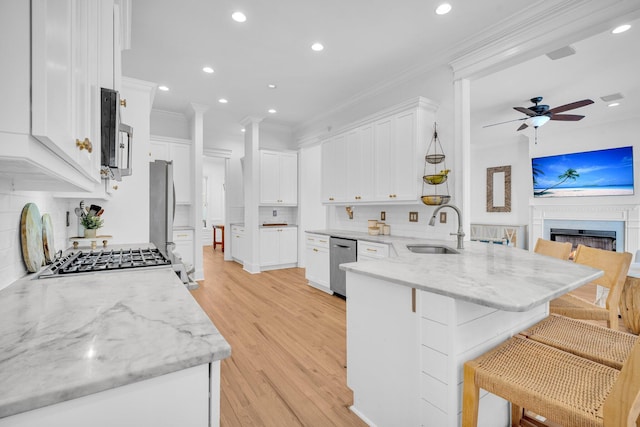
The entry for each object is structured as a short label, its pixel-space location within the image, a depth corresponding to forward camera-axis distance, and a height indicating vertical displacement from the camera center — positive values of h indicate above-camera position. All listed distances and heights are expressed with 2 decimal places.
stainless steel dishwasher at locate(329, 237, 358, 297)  3.79 -0.56
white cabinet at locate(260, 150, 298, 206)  5.73 +0.73
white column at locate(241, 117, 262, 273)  5.48 +0.39
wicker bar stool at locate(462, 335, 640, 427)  0.81 -0.57
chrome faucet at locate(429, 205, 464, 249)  2.36 -0.16
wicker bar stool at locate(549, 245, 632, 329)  1.90 -0.57
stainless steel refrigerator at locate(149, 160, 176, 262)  3.57 +0.13
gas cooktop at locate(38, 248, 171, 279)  1.54 -0.28
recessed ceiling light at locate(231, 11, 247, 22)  2.64 +1.78
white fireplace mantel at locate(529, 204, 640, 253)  5.24 -0.02
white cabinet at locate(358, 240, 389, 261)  3.29 -0.41
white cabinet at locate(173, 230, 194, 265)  4.83 -0.48
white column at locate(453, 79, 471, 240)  3.08 +0.70
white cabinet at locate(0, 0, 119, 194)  0.52 +0.25
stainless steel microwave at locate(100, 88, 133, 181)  1.24 +0.38
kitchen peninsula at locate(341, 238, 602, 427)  1.22 -0.51
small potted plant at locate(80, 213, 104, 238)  2.56 -0.08
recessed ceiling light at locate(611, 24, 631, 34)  2.62 +1.66
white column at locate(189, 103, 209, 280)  4.91 +0.50
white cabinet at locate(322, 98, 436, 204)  3.34 +0.75
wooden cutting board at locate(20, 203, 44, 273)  1.45 -0.11
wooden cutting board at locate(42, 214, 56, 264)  1.69 -0.15
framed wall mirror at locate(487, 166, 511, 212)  7.29 +0.65
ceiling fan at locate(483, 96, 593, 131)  4.07 +1.42
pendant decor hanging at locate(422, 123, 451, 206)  3.15 +0.42
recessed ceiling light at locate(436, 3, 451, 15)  2.49 +1.75
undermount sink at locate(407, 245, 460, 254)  2.74 -0.32
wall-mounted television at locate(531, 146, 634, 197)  5.30 +0.80
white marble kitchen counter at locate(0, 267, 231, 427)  0.58 -0.33
